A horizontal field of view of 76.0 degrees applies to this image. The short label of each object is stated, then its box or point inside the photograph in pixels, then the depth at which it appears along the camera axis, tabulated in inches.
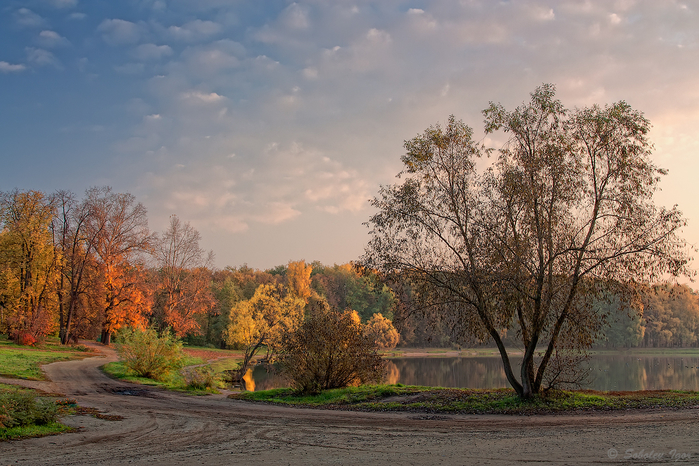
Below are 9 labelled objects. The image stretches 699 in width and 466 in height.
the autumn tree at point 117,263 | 1653.5
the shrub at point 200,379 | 832.3
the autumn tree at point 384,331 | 2790.4
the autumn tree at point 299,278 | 2854.3
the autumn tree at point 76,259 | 1637.6
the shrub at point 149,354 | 959.0
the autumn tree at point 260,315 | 1695.4
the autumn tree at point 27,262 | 1461.6
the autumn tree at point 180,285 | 1856.5
